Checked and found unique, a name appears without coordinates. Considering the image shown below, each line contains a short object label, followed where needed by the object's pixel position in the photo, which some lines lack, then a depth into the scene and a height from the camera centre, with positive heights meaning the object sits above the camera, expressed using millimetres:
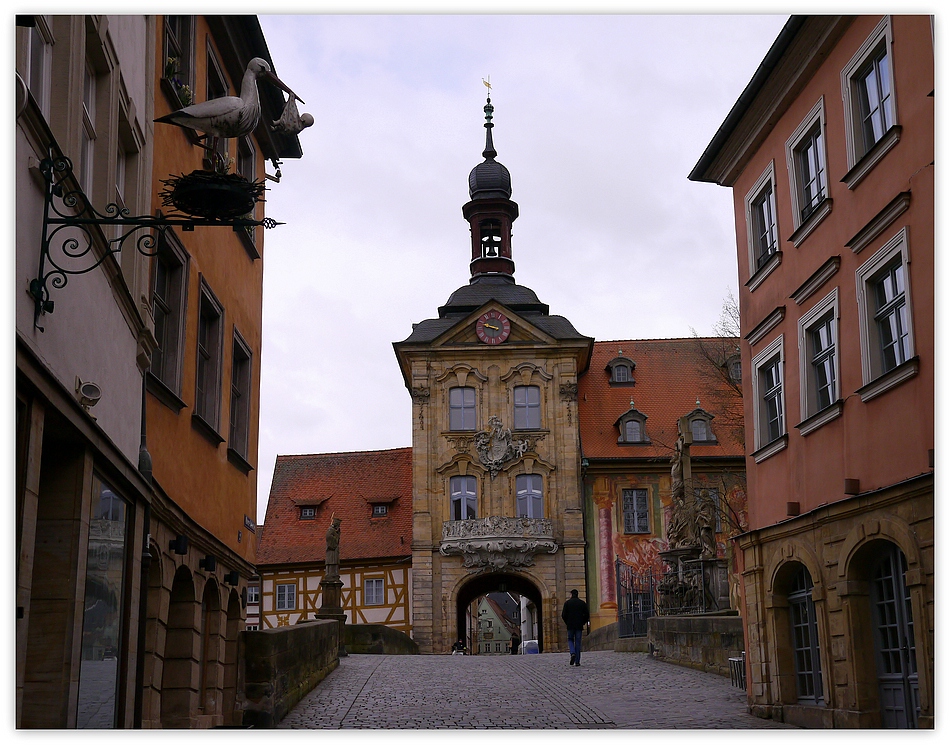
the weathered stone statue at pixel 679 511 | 25078 +3097
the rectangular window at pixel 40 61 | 7922 +3943
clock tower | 39906 +6683
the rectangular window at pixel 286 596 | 43312 +2694
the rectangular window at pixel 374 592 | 42562 +2745
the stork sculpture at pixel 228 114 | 7926 +3595
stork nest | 8203 +3168
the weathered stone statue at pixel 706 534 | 24812 +2602
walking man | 24156 +938
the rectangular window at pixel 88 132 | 9341 +4101
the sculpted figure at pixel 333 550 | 28938 +2849
